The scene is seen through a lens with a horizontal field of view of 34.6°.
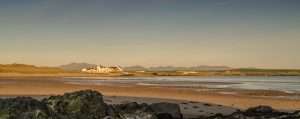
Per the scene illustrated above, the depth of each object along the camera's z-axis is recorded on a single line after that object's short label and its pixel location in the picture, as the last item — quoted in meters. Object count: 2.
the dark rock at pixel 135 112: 11.51
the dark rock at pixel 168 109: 14.90
